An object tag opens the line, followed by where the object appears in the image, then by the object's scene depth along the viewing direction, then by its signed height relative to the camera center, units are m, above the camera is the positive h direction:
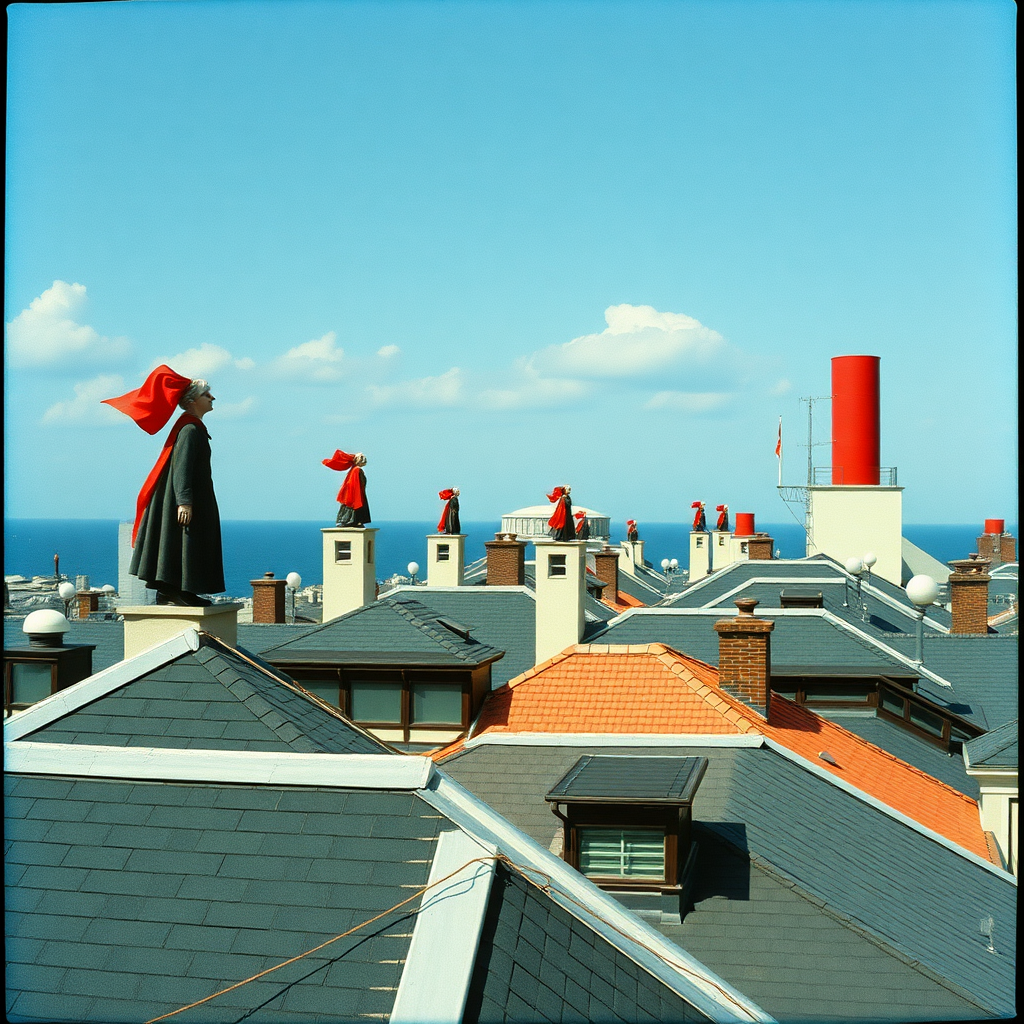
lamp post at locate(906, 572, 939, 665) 27.58 -2.38
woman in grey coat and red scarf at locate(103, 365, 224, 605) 8.29 -0.05
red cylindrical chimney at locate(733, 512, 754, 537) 86.38 -2.12
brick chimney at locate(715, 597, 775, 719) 20.75 -3.01
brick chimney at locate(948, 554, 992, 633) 35.09 -3.27
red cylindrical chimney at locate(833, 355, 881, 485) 60.53 +4.15
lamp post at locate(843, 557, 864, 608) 37.59 -2.41
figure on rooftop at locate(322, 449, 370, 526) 26.50 +0.18
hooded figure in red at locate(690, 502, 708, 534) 76.19 -1.53
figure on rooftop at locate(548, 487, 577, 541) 26.19 -0.52
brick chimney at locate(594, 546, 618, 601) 51.62 -3.26
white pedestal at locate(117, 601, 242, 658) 8.23 -0.93
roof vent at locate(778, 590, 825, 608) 32.41 -3.00
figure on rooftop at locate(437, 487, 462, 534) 36.03 -0.54
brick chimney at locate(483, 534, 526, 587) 37.25 -2.18
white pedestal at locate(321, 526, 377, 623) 28.05 -1.89
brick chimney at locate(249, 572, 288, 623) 37.34 -3.45
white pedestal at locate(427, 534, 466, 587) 36.50 -2.06
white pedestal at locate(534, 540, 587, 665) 25.33 -2.23
